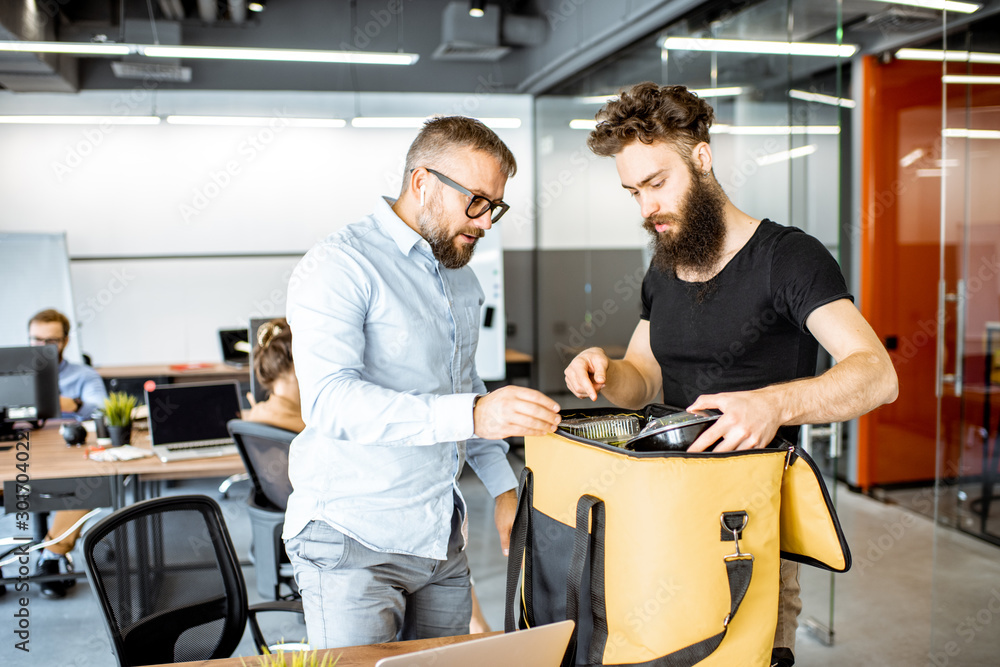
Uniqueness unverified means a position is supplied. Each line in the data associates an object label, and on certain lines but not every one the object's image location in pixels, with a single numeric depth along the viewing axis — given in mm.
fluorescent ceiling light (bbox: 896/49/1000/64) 3053
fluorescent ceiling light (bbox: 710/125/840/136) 3686
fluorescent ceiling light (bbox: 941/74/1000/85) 2959
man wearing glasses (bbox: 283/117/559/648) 1406
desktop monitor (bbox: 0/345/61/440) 3918
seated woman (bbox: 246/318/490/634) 3320
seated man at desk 4797
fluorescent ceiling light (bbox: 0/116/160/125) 6777
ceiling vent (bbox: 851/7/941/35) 4082
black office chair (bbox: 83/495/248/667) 1732
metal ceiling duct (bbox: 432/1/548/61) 6395
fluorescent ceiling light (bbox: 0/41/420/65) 5258
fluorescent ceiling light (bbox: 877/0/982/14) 3053
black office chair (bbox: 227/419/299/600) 2996
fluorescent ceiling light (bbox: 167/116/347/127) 6641
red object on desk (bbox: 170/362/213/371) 6777
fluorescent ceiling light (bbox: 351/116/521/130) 7249
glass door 2957
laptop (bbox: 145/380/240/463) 3672
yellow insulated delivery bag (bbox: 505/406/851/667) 1057
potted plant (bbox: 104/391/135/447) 3756
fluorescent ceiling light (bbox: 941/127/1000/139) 3016
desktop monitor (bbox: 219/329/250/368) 6062
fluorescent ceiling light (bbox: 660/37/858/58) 3779
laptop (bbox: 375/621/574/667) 1036
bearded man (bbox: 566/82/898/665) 1511
